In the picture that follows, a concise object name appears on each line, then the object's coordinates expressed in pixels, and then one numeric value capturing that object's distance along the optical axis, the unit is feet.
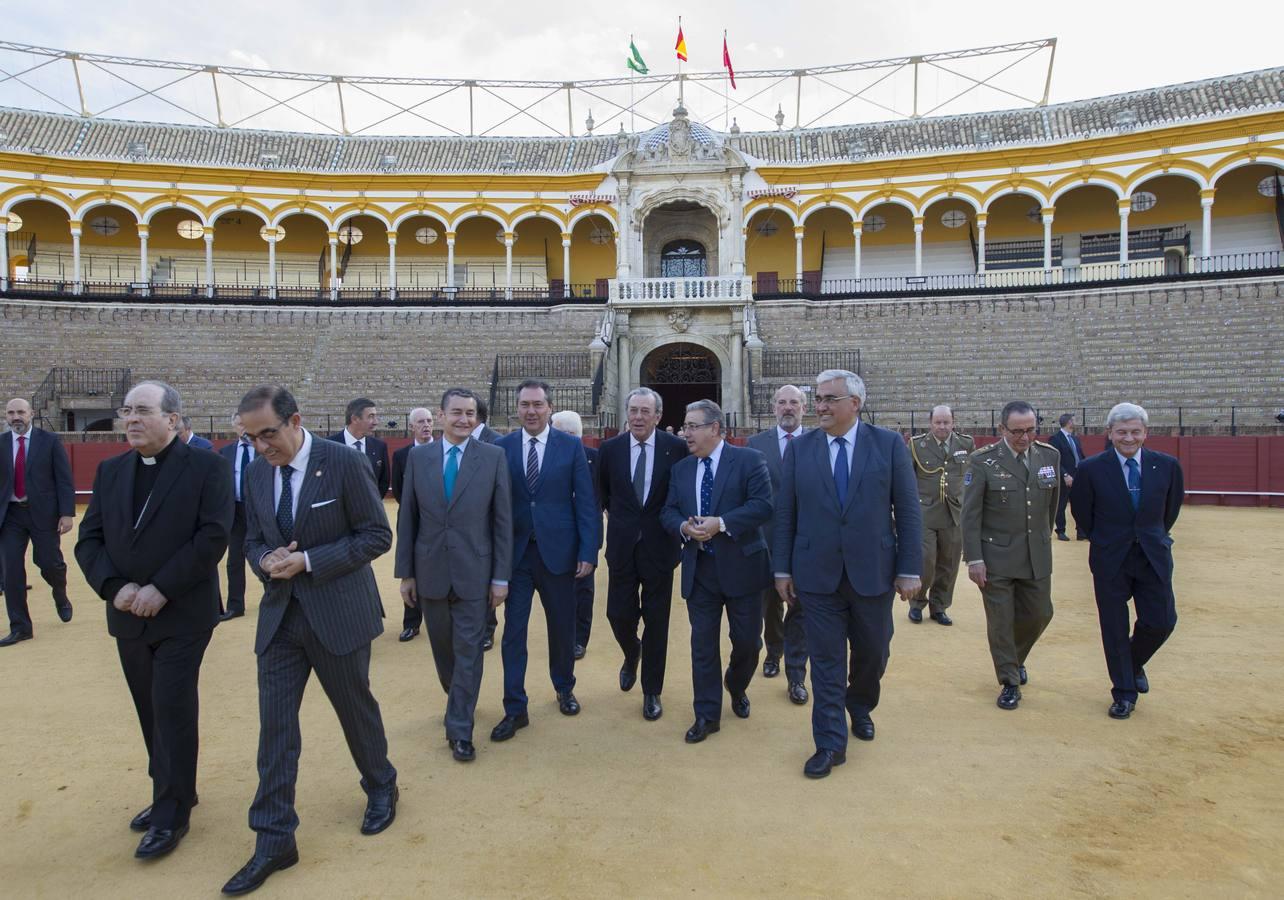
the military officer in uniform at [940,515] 22.43
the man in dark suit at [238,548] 22.29
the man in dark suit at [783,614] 16.31
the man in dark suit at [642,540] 15.51
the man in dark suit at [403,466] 21.22
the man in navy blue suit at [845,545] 13.12
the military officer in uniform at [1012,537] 16.11
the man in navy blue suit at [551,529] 15.01
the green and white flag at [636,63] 100.32
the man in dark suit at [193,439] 18.83
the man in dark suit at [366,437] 22.47
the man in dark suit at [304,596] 10.09
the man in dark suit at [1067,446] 33.99
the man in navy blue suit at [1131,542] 15.29
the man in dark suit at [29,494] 20.94
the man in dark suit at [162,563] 10.33
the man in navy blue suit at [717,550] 14.24
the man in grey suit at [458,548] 13.44
